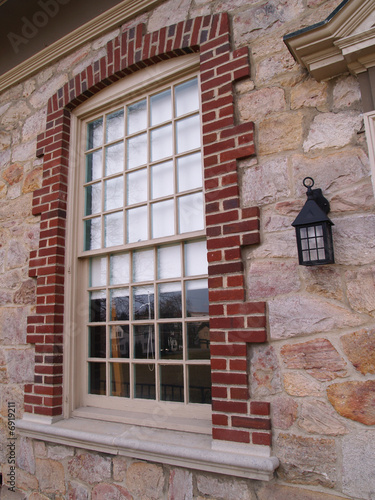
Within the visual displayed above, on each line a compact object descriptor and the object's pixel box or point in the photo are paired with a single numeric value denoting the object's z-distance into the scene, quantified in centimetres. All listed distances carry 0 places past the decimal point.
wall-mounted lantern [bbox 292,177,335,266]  202
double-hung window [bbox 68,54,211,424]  277
